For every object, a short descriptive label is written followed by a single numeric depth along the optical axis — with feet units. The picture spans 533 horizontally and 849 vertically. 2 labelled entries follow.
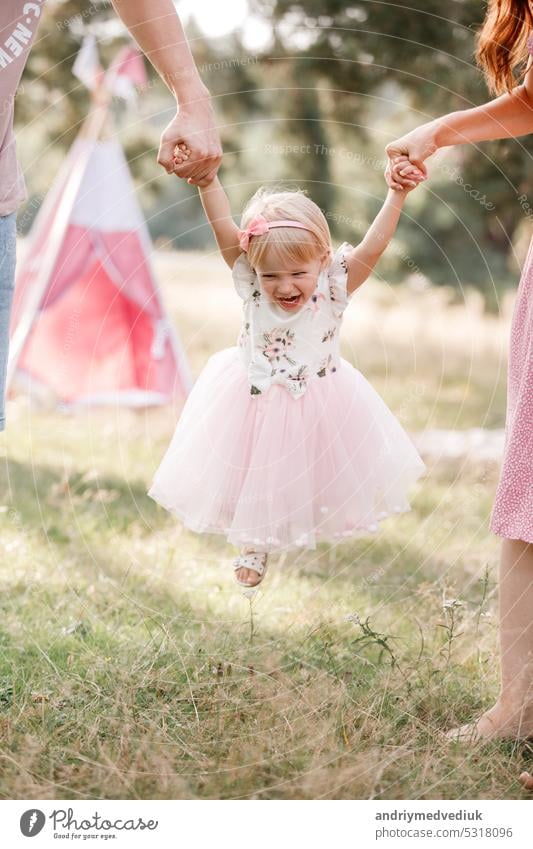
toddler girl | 8.17
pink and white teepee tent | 17.70
